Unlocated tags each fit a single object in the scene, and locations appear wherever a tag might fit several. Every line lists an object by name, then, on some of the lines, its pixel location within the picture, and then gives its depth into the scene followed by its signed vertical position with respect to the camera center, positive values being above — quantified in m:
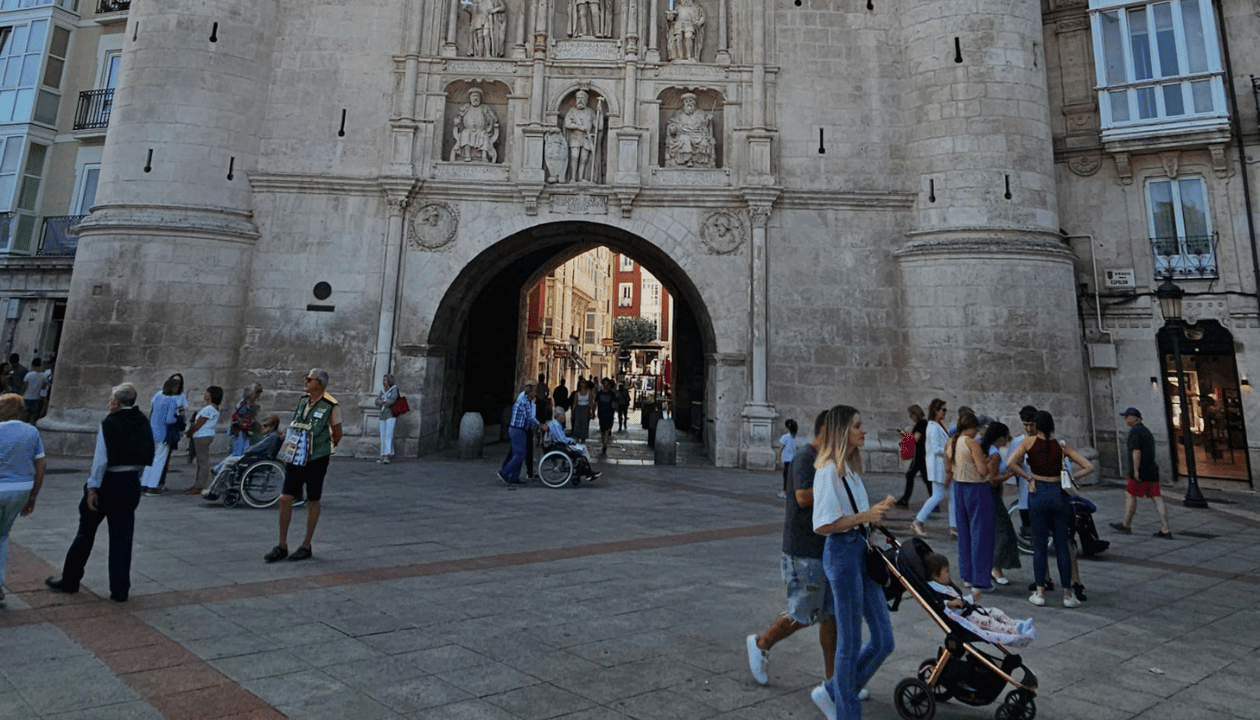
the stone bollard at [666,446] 15.20 -0.11
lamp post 11.53 +1.32
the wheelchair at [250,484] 8.93 -0.80
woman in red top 5.70 -0.47
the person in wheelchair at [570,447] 11.62 -0.16
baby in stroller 3.42 -0.93
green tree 57.28 +10.06
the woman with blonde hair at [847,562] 3.16 -0.61
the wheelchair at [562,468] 11.58 -0.55
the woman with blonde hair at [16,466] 4.68 -0.34
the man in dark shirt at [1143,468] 8.51 -0.15
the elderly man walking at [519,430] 11.35 +0.12
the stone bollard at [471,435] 15.12 +0.00
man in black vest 4.92 -0.58
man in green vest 6.20 -0.26
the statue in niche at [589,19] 16.03 +10.82
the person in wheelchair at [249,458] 8.93 -0.43
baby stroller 3.33 -1.22
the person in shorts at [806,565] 3.45 -0.67
